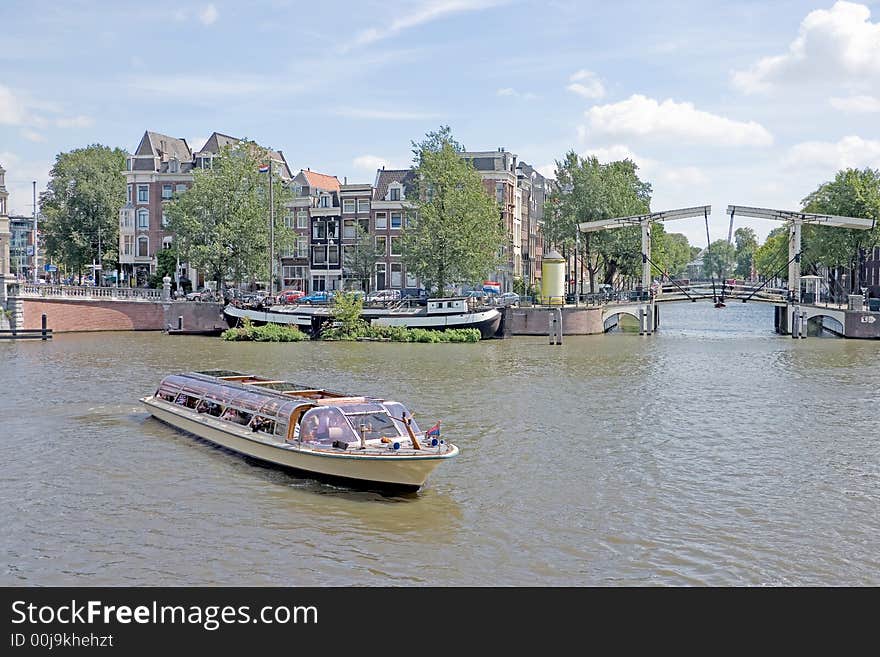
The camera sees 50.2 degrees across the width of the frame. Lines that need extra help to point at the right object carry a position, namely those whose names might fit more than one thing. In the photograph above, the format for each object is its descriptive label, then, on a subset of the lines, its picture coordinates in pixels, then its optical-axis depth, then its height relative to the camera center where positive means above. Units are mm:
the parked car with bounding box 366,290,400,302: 82938 +293
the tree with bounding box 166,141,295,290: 76250 +6331
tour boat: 20938 -3319
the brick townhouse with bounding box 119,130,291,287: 102562 +11017
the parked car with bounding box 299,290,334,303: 77331 +55
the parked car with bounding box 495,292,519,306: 79044 -119
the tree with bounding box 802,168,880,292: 85125 +7732
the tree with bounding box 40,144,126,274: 103875 +9459
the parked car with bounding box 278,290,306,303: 79656 +157
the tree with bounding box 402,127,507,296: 75625 +6098
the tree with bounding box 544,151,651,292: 98750 +9512
